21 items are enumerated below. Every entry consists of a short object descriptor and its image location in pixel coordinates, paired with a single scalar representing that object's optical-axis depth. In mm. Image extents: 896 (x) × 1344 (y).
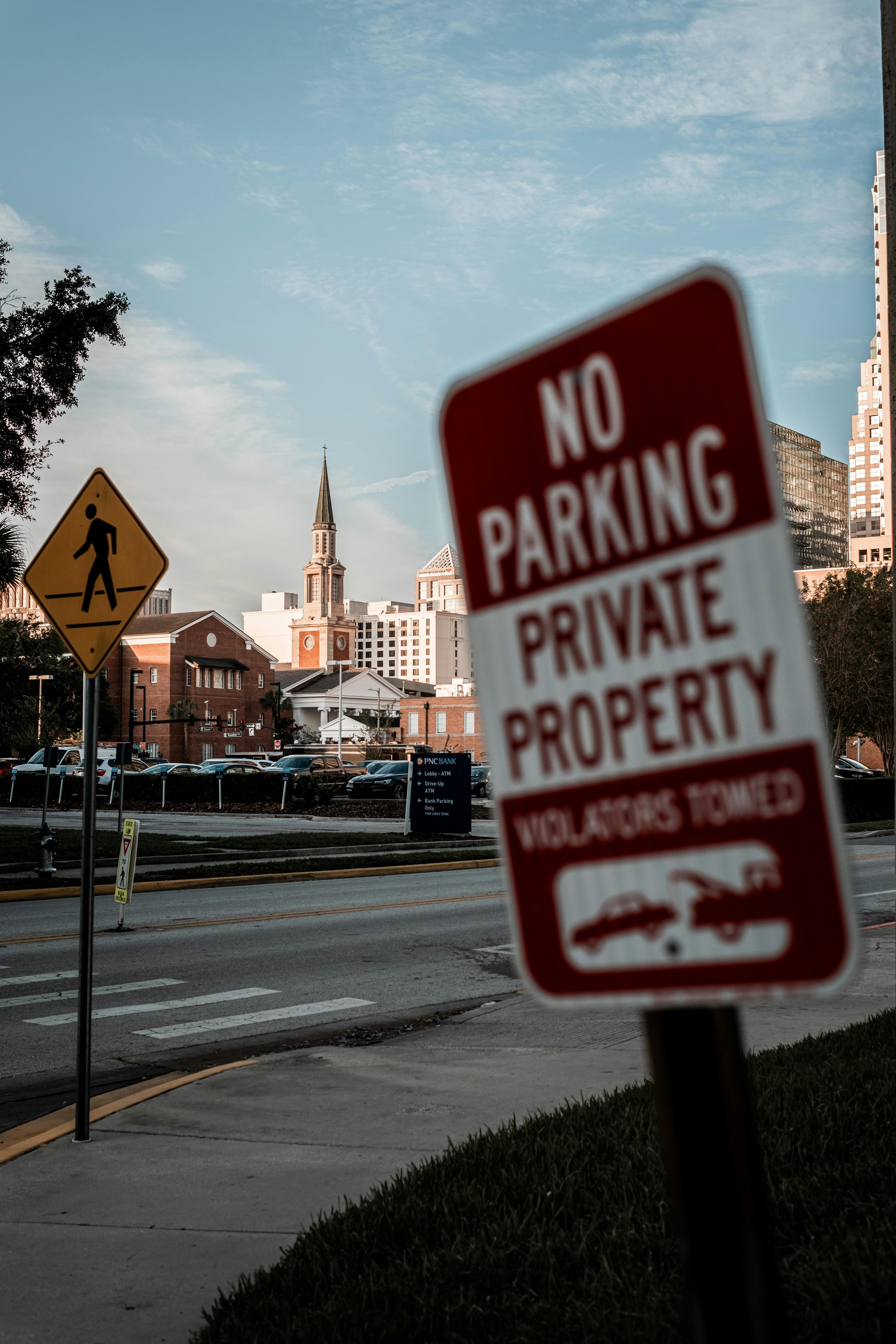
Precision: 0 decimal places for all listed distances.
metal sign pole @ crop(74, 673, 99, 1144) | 5492
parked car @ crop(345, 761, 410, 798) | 42844
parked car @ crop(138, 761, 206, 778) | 50316
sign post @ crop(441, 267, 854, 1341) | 1155
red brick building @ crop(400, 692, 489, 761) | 103562
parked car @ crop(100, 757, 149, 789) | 45531
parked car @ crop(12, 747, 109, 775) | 45062
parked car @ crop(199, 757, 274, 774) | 50375
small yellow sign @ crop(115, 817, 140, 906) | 11875
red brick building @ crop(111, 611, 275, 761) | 96000
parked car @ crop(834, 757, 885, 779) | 46938
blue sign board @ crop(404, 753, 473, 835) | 26484
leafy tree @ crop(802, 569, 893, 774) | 42469
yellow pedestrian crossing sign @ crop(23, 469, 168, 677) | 6164
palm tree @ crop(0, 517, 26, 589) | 22078
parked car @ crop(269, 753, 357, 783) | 52406
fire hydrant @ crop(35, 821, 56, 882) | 16641
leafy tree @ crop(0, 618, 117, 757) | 62875
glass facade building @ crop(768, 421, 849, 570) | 115125
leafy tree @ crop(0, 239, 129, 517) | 18609
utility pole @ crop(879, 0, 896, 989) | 5512
